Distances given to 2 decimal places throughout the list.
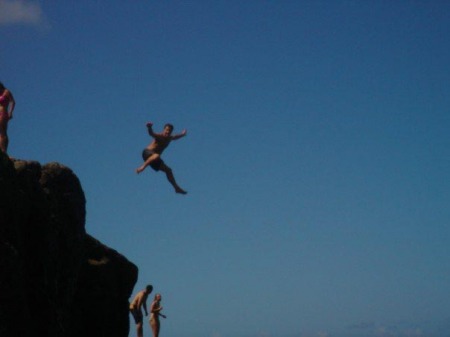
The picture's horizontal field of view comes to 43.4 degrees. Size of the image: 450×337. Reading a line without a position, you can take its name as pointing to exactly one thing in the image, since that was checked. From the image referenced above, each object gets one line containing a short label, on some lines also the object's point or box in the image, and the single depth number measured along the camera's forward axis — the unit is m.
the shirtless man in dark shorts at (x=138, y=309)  21.33
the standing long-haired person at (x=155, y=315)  22.05
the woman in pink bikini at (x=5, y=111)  13.51
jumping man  18.23
